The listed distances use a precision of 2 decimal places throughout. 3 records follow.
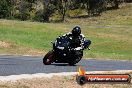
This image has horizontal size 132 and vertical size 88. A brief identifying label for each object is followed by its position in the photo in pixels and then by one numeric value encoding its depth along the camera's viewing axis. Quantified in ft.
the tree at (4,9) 300.40
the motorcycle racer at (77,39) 66.90
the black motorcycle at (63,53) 66.90
